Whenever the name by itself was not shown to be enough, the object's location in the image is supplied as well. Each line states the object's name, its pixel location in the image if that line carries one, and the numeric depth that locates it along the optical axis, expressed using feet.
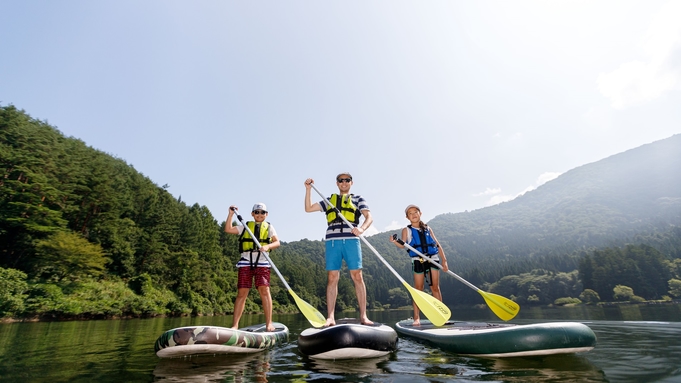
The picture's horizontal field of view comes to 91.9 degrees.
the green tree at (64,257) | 91.25
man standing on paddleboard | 20.97
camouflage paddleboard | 17.49
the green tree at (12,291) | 65.62
